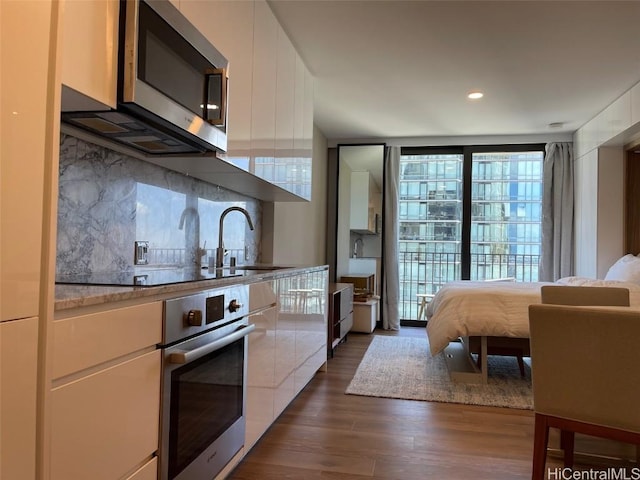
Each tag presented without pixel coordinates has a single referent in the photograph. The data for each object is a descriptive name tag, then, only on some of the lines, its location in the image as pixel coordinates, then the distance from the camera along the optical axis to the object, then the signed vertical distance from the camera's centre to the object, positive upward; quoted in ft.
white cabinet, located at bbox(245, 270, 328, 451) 7.00 -1.90
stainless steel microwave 4.62 +1.87
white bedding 11.29 -1.55
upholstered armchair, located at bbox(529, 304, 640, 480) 5.26 -1.44
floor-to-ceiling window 19.48 +1.86
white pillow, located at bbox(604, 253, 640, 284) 12.26 -0.46
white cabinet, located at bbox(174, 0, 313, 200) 6.99 +3.09
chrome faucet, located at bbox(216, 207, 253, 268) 9.50 -0.02
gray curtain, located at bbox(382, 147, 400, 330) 19.58 +0.11
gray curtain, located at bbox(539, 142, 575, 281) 17.93 +1.65
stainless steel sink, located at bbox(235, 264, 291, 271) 9.97 -0.47
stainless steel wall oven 4.59 -1.61
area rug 10.59 -3.42
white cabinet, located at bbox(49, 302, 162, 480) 3.18 -1.21
